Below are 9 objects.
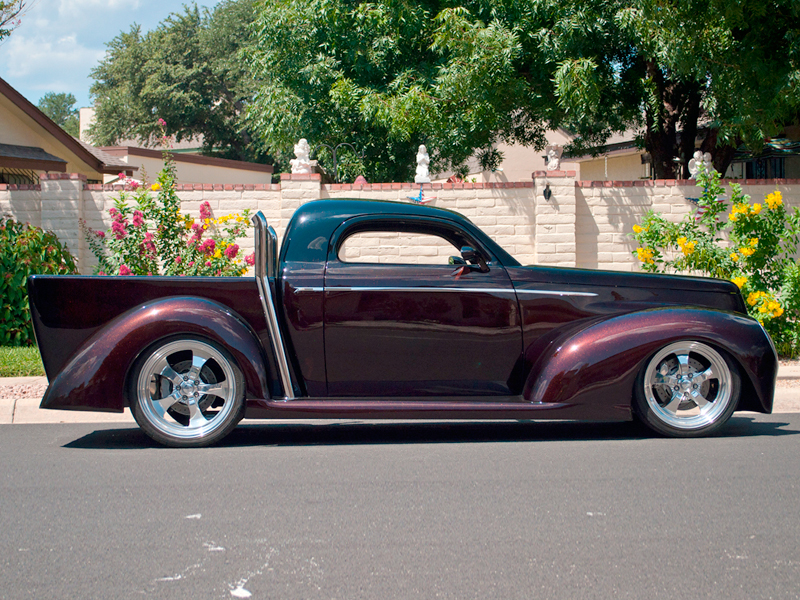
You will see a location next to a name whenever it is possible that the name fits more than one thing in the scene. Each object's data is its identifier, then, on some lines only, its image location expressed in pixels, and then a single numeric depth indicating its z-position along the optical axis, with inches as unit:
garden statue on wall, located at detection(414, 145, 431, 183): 483.2
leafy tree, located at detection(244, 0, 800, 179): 411.5
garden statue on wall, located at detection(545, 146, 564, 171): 484.7
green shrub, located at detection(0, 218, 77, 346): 387.5
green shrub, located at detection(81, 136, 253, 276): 410.0
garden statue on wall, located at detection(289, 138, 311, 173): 482.0
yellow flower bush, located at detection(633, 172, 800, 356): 348.8
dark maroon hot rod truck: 208.4
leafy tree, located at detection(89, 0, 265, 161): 1659.7
